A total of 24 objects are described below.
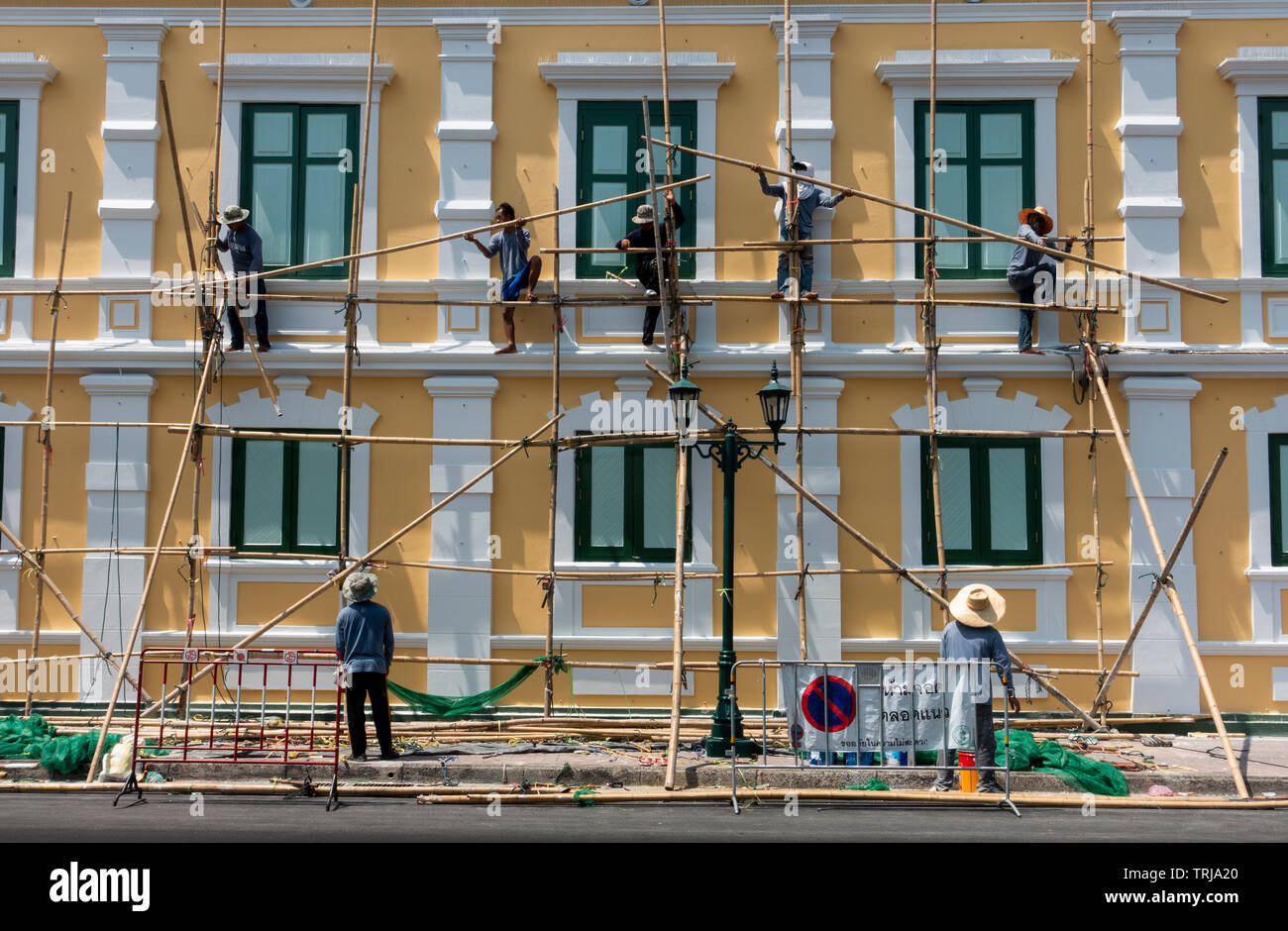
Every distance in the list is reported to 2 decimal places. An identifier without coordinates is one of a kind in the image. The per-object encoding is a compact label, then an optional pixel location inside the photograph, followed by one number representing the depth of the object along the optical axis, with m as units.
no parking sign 10.72
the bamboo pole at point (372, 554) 13.46
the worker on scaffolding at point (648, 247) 14.04
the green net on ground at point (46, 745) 11.67
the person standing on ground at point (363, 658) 11.66
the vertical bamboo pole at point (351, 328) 14.25
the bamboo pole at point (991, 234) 12.31
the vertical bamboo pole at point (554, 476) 14.02
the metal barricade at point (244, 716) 11.43
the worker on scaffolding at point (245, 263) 14.38
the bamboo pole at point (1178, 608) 11.09
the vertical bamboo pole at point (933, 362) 14.02
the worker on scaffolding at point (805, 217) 14.30
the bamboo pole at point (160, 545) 11.43
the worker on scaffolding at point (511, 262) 14.40
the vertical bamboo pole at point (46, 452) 14.24
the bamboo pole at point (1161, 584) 12.41
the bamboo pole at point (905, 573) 12.86
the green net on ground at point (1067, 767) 11.12
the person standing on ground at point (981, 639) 10.71
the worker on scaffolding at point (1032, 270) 14.30
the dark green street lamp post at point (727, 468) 11.82
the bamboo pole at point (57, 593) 13.68
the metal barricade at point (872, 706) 10.73
